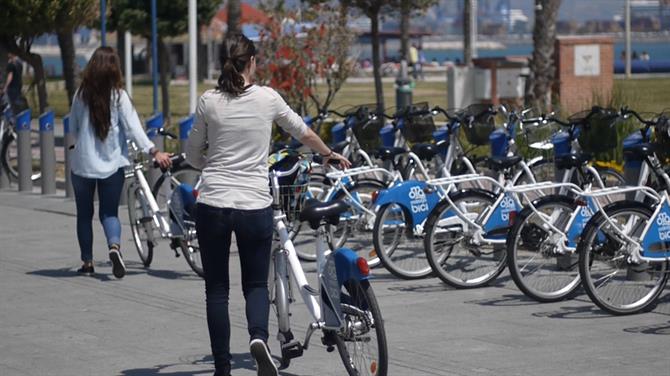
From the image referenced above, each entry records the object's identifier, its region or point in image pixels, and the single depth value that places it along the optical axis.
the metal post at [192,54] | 17.17
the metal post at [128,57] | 26.39
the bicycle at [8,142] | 17.39
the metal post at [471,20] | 44.64
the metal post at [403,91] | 22.83
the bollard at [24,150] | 16.52
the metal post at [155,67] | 19.55
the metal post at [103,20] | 18.31
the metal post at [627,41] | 51.20
